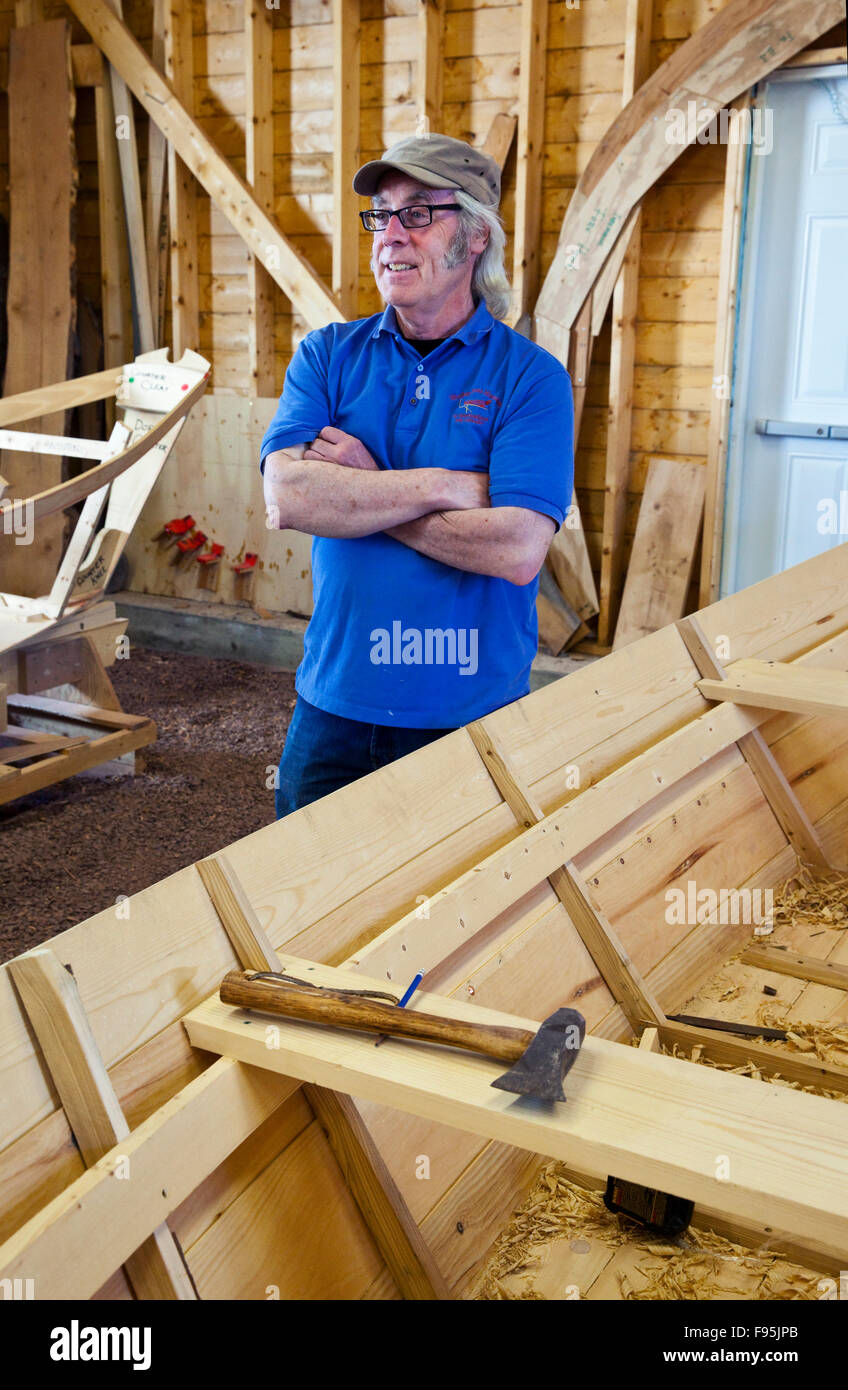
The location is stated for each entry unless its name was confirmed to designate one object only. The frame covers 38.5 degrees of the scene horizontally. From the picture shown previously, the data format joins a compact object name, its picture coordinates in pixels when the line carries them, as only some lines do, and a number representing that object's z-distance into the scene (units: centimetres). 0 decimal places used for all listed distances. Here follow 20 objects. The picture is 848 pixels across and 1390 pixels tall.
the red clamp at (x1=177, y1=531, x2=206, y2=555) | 704
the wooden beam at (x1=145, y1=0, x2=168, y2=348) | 666
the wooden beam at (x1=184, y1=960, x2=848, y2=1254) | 124
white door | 504
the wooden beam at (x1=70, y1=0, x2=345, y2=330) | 624
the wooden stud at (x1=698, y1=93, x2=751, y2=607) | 509
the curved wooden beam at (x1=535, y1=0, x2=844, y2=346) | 482
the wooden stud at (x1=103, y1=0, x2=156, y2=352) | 677
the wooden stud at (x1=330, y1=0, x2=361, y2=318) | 596
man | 223
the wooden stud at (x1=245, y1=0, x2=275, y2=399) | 624
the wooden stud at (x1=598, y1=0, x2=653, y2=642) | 516
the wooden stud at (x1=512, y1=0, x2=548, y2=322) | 543
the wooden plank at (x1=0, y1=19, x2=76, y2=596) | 679
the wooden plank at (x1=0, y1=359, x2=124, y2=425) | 490
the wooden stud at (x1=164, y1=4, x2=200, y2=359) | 653
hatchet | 136
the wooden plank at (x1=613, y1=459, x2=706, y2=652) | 554
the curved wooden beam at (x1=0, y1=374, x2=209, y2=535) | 419
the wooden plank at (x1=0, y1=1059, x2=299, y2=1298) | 120
